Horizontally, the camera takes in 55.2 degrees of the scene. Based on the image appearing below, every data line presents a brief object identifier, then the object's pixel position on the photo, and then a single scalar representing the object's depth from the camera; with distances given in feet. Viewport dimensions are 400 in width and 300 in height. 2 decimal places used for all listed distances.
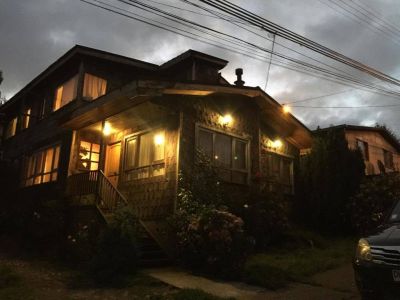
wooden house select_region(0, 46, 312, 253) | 39.45
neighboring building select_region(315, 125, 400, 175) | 77.73
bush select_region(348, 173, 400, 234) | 43.32
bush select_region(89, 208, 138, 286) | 26.27
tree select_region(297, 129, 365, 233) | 50.83
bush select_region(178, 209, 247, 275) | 28.14
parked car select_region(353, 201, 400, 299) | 15.38
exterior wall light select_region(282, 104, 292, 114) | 50.62
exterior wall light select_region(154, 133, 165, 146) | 42.29
